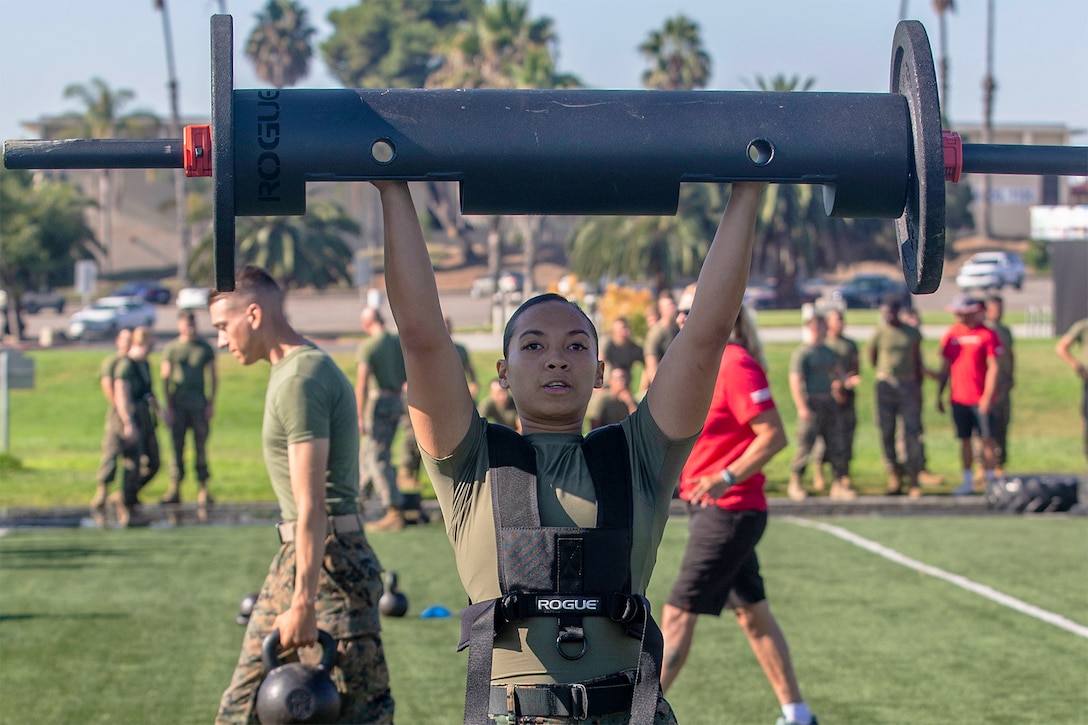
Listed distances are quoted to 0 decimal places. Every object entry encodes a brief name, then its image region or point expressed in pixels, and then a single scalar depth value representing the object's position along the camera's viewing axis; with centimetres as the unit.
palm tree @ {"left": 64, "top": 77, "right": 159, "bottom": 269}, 7638
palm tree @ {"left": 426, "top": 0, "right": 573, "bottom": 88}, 6962
